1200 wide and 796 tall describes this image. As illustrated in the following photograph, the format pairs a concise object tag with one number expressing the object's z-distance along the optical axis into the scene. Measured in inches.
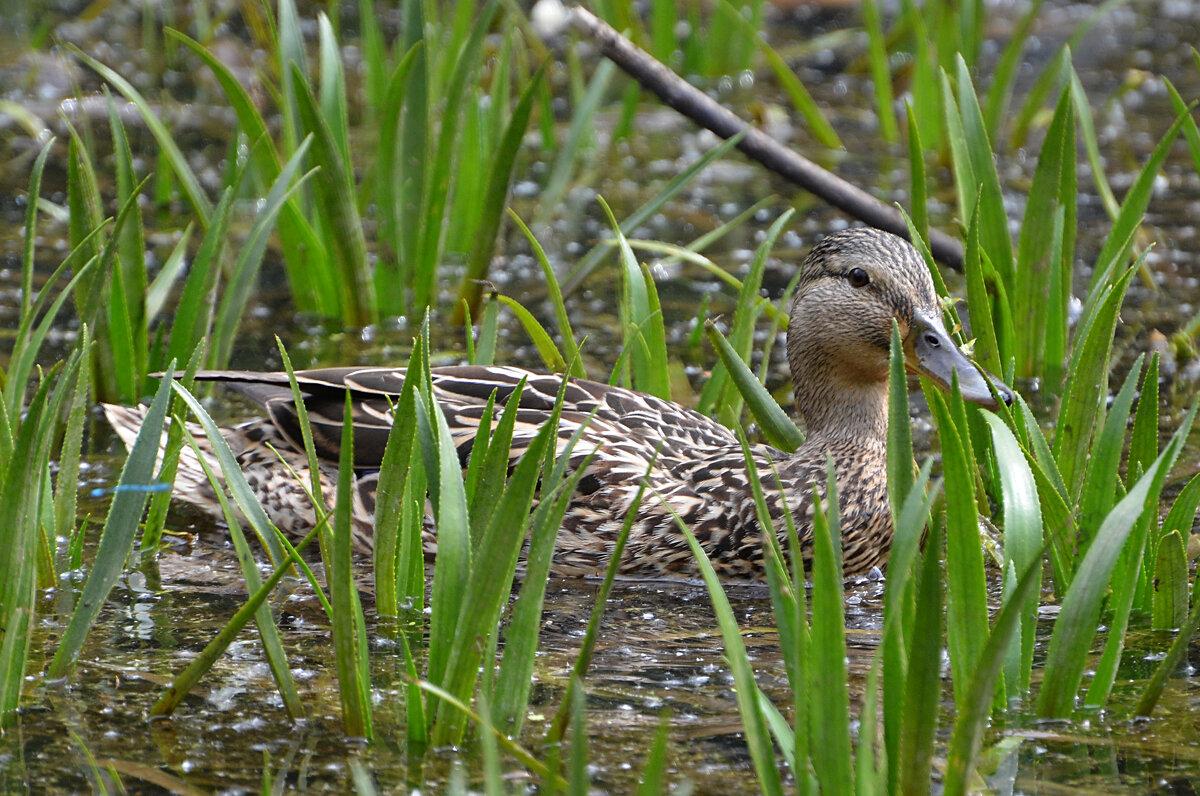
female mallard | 327.3
